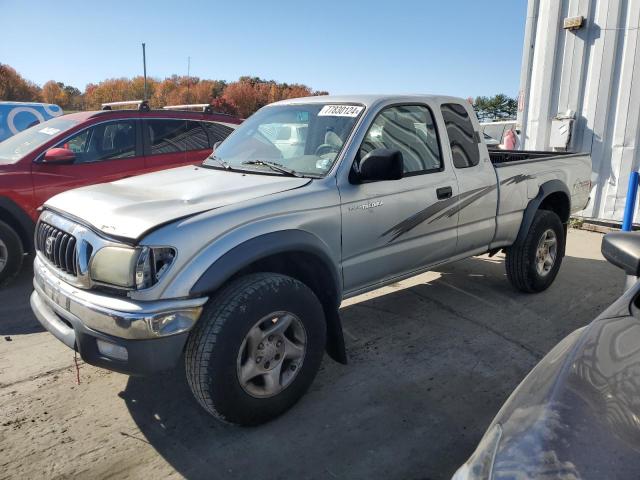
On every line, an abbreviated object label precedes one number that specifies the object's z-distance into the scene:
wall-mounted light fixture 7.82
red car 5.43
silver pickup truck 2.54
